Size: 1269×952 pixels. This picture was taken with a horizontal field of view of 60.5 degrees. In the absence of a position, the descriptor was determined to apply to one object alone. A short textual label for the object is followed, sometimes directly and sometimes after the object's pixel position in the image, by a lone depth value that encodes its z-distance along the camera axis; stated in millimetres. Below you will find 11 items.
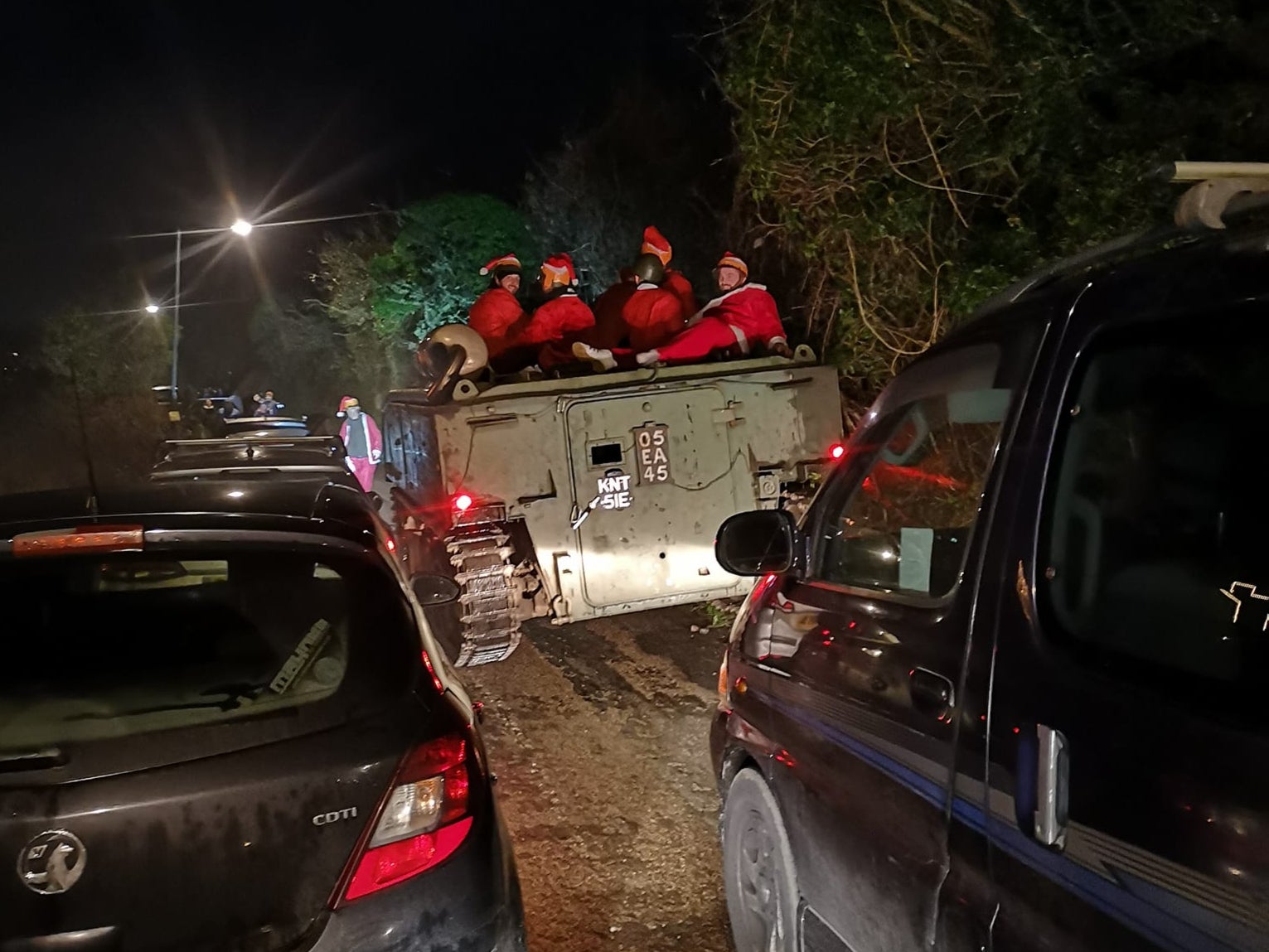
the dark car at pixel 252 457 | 6445
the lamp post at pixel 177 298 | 19788
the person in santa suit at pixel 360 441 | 12938
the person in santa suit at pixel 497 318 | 8859
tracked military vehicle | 7117
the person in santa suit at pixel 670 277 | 9117
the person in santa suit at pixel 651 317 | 8555
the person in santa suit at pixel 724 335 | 7863
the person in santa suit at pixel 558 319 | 8602
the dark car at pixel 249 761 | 2412
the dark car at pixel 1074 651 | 1604
